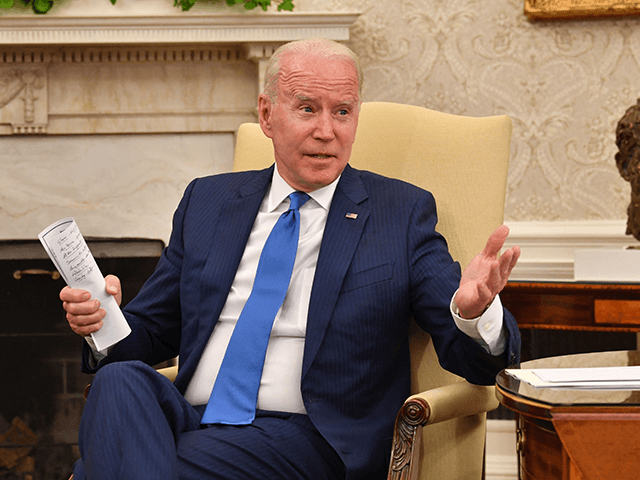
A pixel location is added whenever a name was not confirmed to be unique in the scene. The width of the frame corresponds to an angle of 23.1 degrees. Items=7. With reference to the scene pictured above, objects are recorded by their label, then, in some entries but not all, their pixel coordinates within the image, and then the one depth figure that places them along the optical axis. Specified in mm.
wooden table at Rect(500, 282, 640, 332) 2861
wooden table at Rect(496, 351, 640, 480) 2228
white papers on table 2299
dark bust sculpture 2900
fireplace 3391
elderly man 2385
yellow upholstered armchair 2608
